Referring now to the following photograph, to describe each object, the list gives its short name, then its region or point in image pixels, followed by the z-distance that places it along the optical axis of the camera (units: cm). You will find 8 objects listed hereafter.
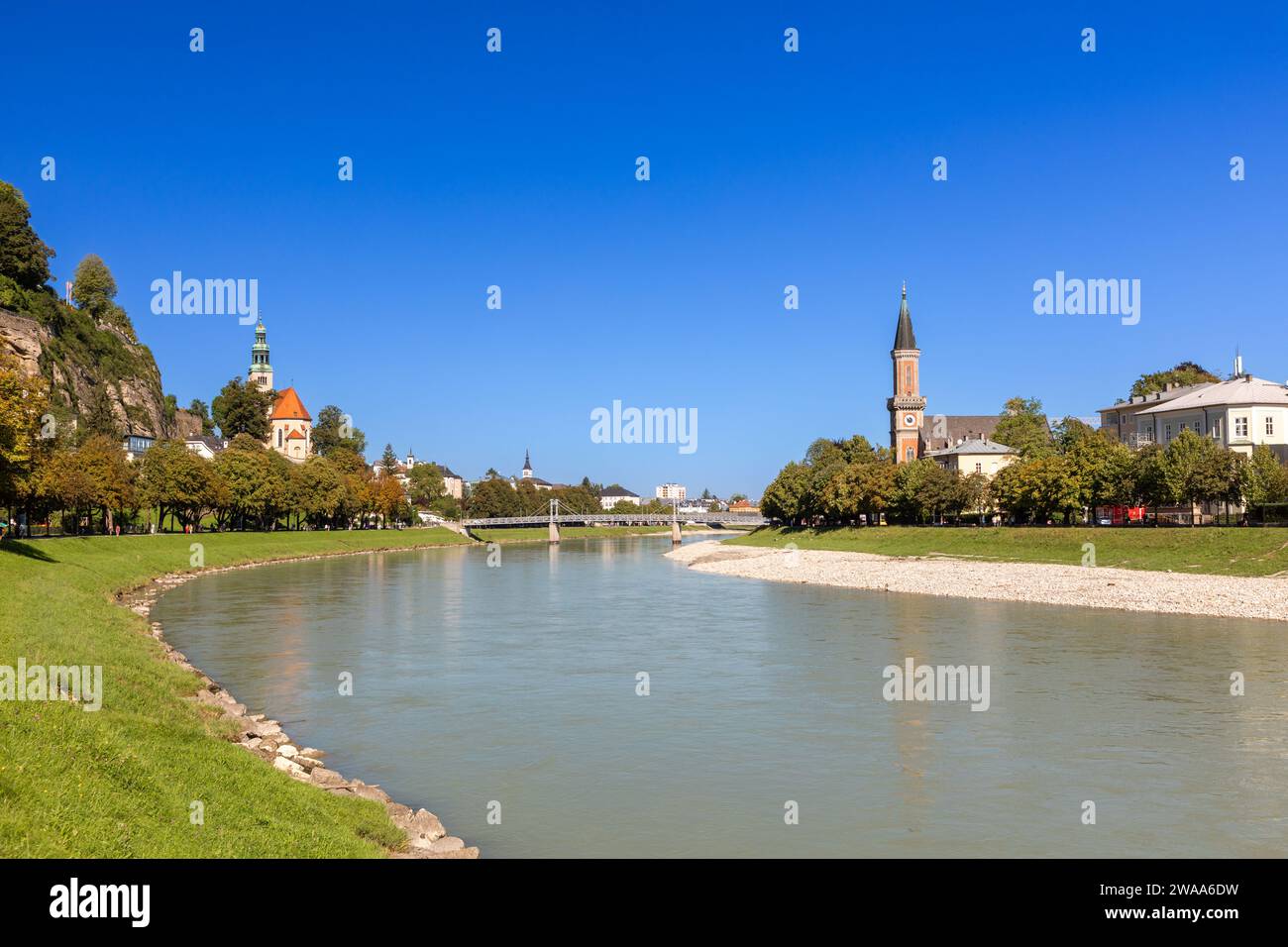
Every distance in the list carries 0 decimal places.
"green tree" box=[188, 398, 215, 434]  16965
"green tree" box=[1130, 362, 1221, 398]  11244
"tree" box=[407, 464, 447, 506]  18262
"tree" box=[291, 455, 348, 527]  10388
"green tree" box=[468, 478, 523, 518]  17438
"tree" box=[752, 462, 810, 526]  11656
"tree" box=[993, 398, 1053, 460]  11313
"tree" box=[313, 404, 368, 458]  16788
